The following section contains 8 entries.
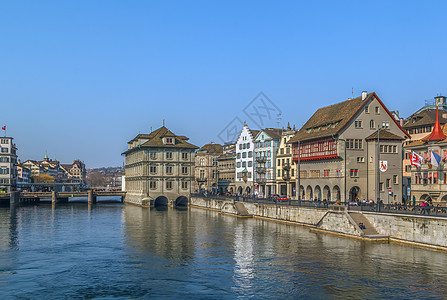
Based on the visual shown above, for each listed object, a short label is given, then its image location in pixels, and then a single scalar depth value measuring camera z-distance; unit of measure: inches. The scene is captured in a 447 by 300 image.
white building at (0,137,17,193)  5905.5
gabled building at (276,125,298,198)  4229.8
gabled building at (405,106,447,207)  2711.6
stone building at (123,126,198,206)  4773.6
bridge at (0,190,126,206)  5132.9
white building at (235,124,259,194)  5032.0
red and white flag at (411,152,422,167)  2474.2
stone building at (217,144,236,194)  5625.0
